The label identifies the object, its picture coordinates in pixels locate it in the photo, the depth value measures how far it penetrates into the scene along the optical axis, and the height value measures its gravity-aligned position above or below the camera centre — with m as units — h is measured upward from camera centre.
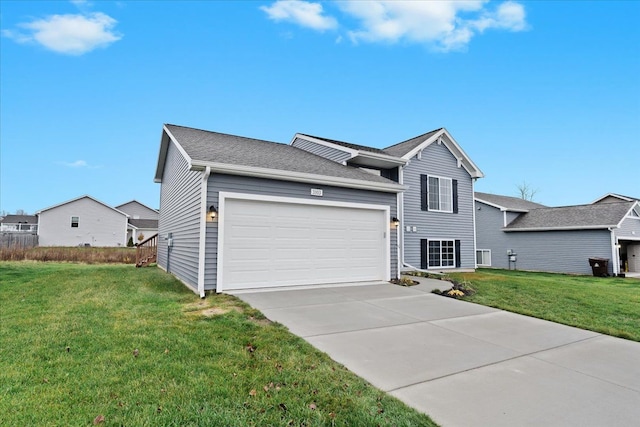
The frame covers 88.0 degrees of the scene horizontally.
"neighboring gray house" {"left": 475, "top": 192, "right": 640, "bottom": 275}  17.52 +0.12
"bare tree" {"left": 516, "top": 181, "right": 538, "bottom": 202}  40.66 +5.73
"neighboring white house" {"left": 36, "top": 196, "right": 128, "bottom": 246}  31.88 +1.27
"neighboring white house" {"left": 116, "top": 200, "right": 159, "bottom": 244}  40.00 +2.30
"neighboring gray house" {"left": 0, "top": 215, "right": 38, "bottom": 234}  38.38 +1.60
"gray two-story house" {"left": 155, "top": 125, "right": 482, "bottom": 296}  7.28 +0.57
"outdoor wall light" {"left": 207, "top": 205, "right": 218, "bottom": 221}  7.14 +0.52
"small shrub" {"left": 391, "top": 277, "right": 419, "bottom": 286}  9.12 -1.25
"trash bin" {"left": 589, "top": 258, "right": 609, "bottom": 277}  16.70 -1.51
